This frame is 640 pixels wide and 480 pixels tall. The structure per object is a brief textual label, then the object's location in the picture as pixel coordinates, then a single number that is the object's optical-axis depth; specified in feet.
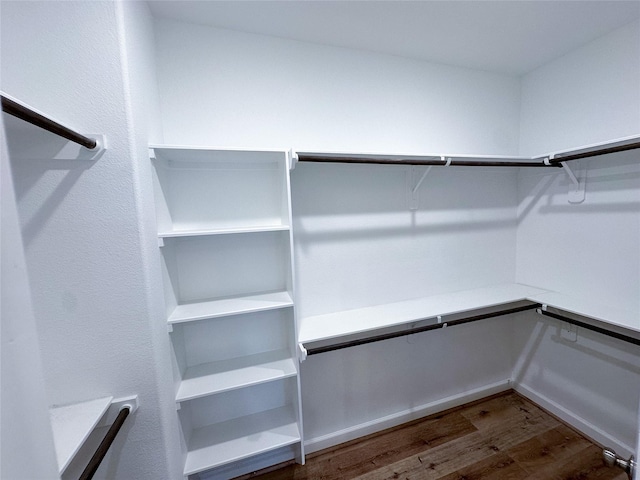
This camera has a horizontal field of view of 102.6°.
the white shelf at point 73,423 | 2.47
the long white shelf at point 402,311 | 4.64
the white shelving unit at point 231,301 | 4.08
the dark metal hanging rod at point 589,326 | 4.38
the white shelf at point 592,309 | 4.40
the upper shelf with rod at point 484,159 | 4.13
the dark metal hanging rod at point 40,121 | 1.99
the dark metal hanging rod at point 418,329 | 4.52
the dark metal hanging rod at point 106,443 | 2.40
